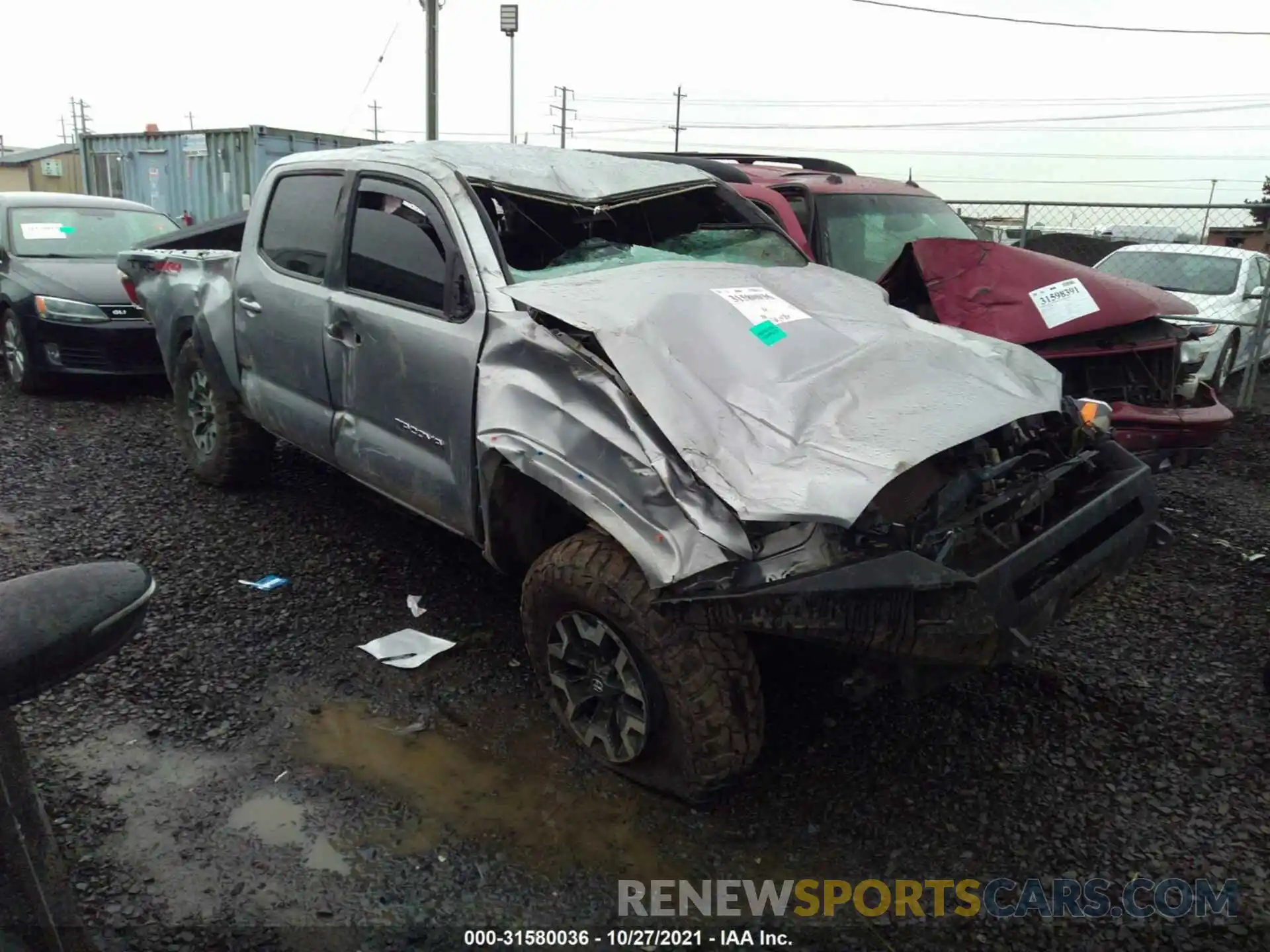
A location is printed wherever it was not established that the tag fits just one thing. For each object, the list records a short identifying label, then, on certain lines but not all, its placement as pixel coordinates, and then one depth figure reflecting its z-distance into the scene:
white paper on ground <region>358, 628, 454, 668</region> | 3.45
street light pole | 19.27
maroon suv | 4.46
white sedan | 7.88
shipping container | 14.41
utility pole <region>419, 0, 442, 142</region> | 15.91
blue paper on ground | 4.03
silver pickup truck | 2.28
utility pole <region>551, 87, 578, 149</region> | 46.78
